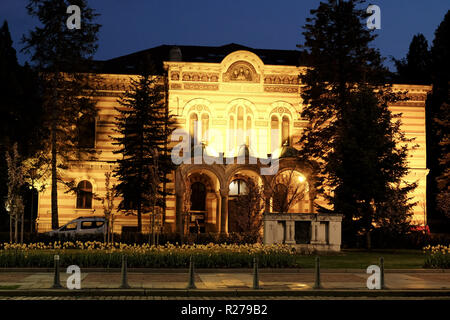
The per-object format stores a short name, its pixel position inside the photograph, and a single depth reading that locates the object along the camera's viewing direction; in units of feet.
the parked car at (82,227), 115.14
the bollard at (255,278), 54.80
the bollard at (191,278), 54.34
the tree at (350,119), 109.81
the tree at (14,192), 91.19
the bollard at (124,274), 53.78
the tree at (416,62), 192.34
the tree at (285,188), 117.19
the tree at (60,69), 126.52
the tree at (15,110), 147.54
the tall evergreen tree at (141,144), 128.98
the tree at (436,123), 170.19
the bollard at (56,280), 53.26
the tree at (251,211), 110.63
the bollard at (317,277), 55.67
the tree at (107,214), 98.46
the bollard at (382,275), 56.18
